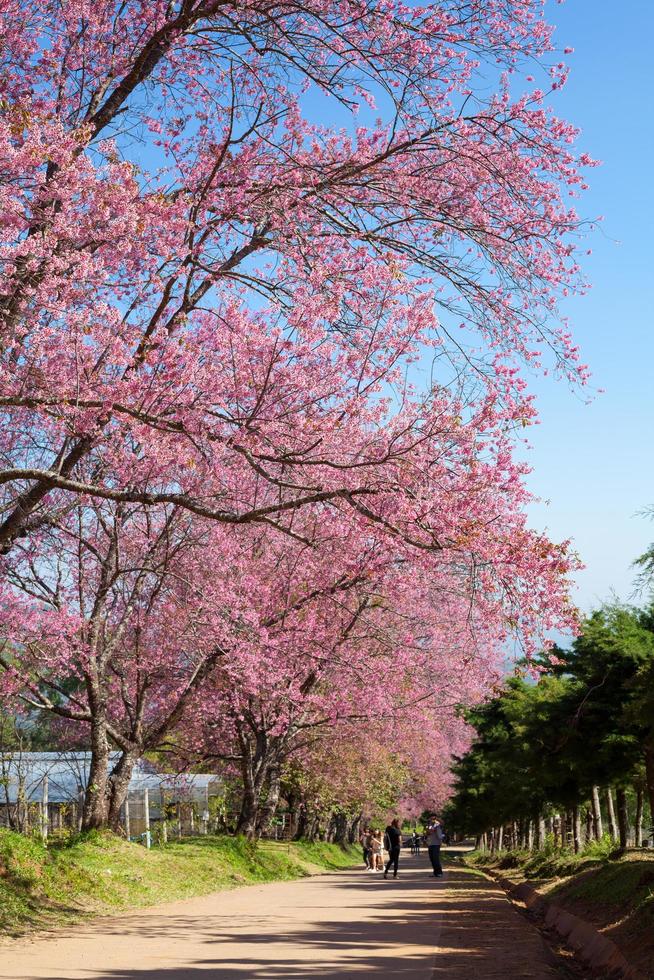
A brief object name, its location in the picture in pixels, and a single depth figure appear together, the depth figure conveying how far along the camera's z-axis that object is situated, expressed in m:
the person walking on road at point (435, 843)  31.12
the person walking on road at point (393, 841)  31.16
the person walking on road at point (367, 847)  42.03
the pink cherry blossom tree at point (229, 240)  10.30
